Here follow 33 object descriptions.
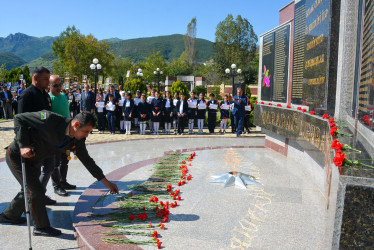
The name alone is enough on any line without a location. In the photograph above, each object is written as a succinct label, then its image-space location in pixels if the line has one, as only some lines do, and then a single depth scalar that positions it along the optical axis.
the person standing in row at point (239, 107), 12.33
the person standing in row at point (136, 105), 13.59
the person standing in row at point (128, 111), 12.95
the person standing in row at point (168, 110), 13.54
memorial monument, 1.97
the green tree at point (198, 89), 42.27
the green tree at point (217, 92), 40.38
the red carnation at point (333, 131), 3.54
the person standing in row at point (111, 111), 13.00
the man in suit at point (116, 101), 13.60
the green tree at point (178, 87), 21.95
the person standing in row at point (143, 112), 13.15
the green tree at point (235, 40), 65.56
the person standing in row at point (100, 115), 13.40
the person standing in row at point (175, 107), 13.45
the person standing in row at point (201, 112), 14.00
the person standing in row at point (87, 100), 12.63
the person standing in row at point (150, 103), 13.63
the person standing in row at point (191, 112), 13.84
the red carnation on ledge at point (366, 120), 3.30
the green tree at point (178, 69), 69.51
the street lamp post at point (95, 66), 17.65
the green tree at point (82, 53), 36.53
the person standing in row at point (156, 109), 13.30
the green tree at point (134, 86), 19.17
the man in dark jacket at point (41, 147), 3.24
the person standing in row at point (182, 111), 13.05
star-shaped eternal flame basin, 5.01
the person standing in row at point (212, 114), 13.99
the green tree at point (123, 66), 64.22
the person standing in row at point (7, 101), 18.28
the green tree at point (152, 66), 56.19
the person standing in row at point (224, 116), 14.03
